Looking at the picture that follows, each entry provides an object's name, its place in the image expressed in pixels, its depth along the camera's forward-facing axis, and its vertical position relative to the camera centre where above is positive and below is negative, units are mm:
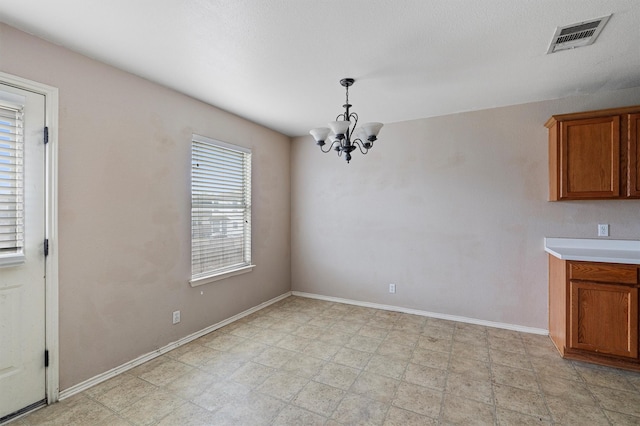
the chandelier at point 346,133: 2350 +678
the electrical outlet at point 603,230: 2965 -173
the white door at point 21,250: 1895 -242
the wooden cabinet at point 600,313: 2434 -867
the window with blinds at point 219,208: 3205 +66
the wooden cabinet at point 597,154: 2643 +556
